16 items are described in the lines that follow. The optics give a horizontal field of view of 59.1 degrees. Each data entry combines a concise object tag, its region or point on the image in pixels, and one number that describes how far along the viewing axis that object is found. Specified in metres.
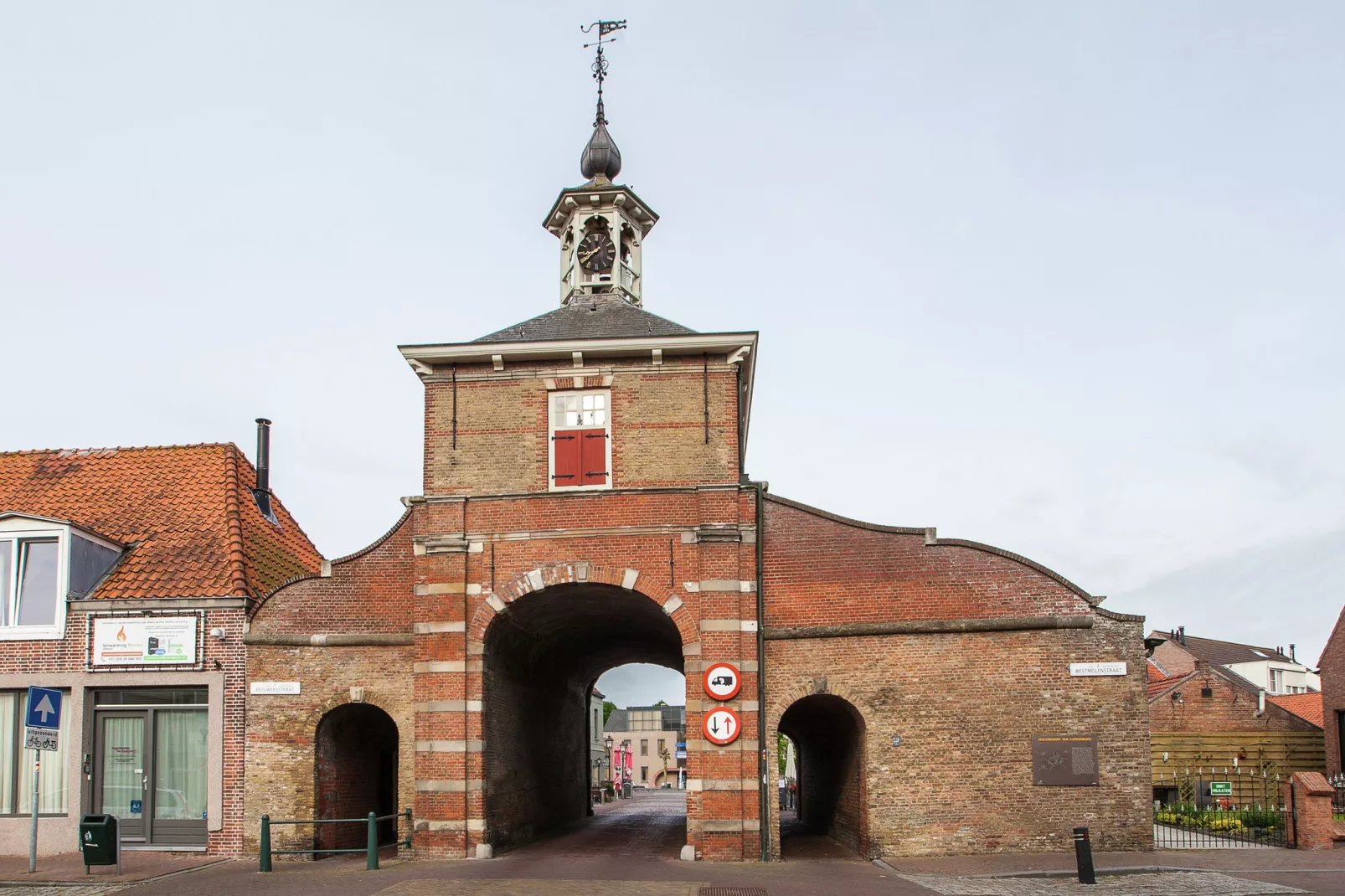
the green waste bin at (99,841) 17.38
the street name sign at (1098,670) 19.11
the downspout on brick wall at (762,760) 18.86
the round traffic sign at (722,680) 19.06
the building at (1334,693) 31.28
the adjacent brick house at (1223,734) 33.88
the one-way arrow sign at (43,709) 17.16
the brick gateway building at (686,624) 18.97
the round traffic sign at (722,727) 18.94
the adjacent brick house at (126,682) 20.00
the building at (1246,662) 54.47
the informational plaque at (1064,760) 18.89
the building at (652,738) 110.62
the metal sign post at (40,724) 17.12
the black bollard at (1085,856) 15.75
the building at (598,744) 55.56
